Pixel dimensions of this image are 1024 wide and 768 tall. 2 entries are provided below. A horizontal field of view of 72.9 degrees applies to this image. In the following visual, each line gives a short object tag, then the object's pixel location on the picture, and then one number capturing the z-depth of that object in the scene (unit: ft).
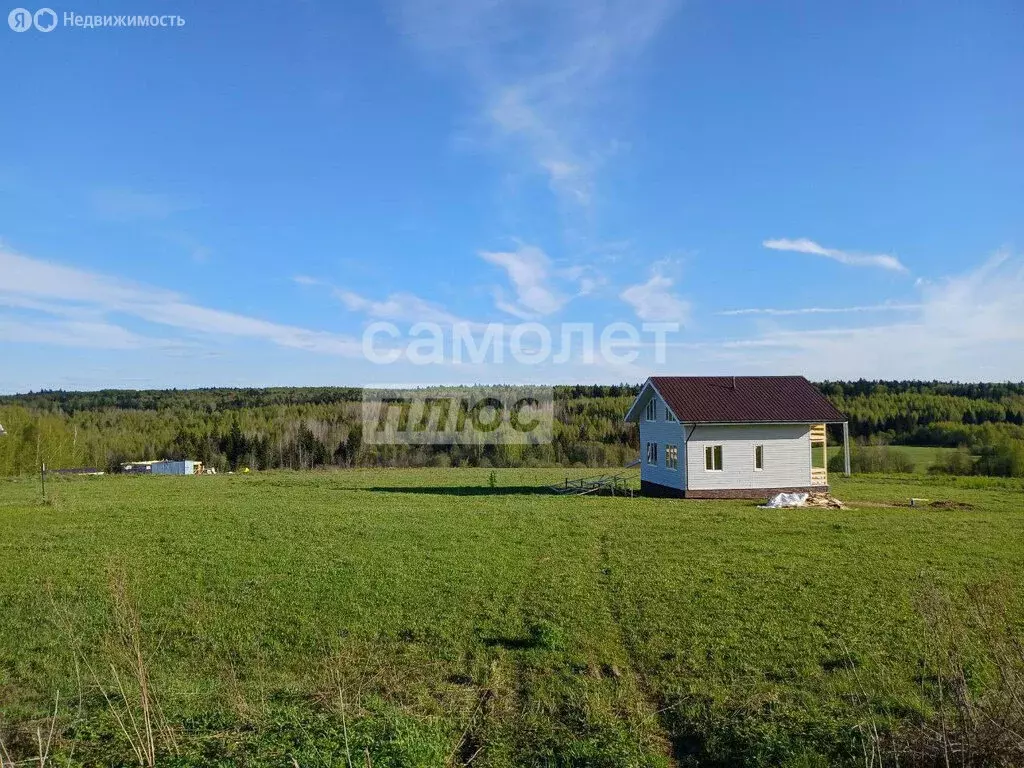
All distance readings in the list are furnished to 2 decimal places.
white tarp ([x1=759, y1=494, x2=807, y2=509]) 75.51
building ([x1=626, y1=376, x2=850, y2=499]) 83.05
